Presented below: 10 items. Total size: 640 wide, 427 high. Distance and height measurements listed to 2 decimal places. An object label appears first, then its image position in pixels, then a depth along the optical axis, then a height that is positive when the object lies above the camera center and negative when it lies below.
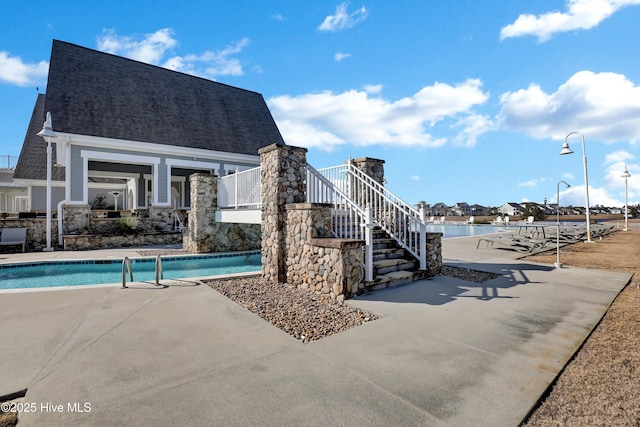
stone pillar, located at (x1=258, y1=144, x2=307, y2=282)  6.00 +0.68
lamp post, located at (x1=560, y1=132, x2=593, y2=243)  13.98 +1.84
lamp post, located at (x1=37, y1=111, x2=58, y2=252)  10.83 +3.13
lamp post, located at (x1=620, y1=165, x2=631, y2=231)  21.06 +2.57
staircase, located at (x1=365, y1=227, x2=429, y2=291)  5.36 -0.88
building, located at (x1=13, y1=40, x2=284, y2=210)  12.85 +5.13
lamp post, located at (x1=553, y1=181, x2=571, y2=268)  7.24 -1.17
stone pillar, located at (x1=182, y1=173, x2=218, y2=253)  10.70 +0.60
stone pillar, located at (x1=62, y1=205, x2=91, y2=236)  12.20 +0.36
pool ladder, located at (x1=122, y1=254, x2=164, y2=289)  5.41 -0.86
